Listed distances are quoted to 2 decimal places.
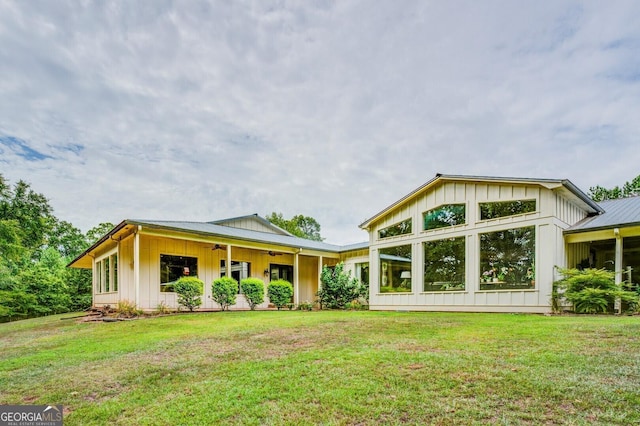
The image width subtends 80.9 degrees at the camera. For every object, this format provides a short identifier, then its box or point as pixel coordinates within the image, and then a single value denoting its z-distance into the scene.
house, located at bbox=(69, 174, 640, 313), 10.09
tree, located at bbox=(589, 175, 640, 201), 22.41
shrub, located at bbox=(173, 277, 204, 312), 12.20
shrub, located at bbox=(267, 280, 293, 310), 14.47
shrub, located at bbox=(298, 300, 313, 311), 14.57
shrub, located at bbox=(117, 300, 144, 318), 11.09
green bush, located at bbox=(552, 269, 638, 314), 8.95
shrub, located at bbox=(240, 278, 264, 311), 13.73
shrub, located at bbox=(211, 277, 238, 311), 12.88
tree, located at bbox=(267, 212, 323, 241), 48.25
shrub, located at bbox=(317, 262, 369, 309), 14.91
